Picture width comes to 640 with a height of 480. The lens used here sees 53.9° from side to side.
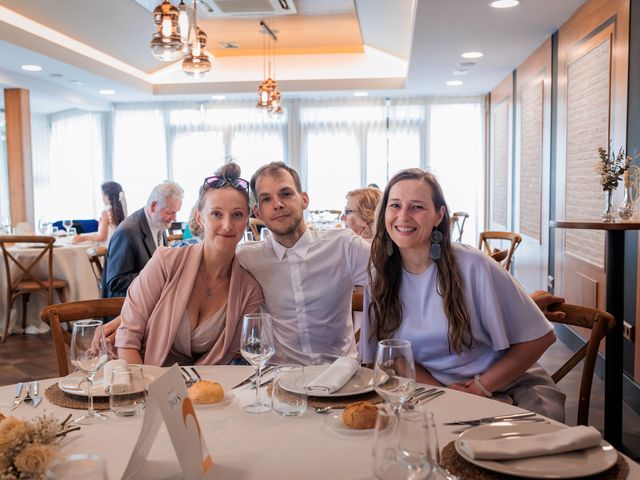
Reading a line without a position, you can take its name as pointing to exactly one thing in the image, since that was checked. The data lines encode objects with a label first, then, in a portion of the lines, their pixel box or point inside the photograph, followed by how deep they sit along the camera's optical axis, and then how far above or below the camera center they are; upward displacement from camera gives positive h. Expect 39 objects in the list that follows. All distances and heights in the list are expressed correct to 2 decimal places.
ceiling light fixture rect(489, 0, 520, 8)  5.16 +1.58
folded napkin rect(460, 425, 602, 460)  1.13 -0.46
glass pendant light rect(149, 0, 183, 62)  3.72 +0.98
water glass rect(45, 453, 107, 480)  1.05 -0.46
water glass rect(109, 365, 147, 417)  1.40 -0.44
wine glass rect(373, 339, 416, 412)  1.28 -0.36
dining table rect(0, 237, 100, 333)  6.22 -0.77
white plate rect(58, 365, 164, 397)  1.54 -0.47
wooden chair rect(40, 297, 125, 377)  2.22 -0.42
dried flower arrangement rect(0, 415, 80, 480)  1.03 -0.42
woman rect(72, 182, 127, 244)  6.39 -0.06
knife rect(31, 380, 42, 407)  1.53 -0.49
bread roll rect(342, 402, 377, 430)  1.34 -0.47
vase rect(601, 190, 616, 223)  3.66 -0.09
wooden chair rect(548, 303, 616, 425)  1.95 -0.44
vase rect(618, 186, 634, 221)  3.66 -0.09
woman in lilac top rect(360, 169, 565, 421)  2.00 -0.39
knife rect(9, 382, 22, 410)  1.52 -0.49
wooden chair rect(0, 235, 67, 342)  5.72 -0.76
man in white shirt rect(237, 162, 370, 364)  2.43 -0.28
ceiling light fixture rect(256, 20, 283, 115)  7.97 +2.01
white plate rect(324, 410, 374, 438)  1.33 -0.50
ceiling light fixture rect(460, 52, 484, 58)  7.35 +1.65
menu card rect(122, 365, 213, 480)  1.06 -0.40
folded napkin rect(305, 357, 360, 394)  1.53 -0.45
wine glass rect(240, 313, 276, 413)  1.50 -0.34
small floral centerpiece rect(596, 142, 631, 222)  3.81 +0.13
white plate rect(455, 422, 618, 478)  1.09 -0.48
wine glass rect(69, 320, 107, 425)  1.44 -0.35
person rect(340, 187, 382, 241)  4.27 -0.10
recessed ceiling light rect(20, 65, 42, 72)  8.23 +1.74
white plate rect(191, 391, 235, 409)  1.52 -0.50
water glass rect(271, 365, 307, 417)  1.46 -0.47
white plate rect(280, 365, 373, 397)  1.52 -0.47
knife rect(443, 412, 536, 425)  1.36 -0.49
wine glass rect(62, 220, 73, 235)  7.88 -0.33
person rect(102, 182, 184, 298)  3.79 -0.31
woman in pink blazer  2.13 -0.35
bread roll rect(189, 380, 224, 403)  1.53 -0.47
